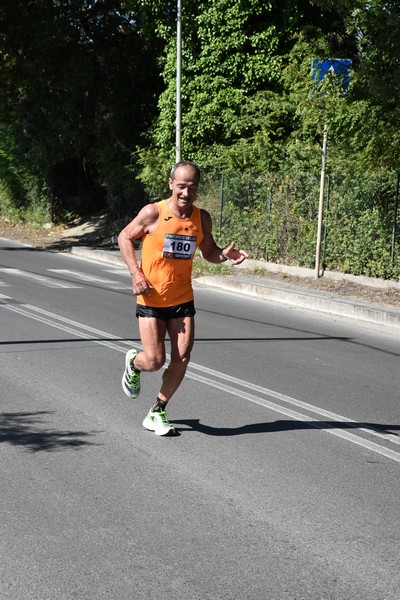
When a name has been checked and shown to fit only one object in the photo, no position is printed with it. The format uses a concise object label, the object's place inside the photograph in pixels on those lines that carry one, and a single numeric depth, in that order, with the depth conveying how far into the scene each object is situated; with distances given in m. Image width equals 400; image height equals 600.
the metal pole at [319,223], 17.97
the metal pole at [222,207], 23.14
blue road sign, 16.19
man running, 6.16
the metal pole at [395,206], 16.59
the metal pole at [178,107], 21.95
